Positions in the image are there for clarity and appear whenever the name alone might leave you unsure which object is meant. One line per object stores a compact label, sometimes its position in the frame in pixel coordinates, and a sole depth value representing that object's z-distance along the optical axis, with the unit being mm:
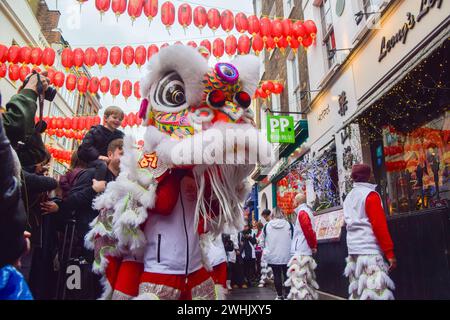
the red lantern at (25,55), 7742
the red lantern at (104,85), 8797
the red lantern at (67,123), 11898
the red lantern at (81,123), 11758
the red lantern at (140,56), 7441
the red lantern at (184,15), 6500
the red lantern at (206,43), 7265
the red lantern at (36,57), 7801
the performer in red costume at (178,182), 1511
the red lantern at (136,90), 8580
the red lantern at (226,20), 6610
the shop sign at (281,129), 9781
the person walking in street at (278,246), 5871
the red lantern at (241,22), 6686
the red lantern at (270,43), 7471
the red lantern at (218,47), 7471
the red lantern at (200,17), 6551
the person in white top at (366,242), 3287
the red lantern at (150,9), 6363
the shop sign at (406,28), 4713
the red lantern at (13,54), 7746
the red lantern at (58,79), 8795
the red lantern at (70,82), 8789
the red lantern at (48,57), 7864
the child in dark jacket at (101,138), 3053
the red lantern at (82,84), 8945
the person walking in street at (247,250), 8672
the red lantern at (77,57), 7539
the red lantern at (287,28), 7191
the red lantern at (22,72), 8836
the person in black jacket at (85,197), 2656
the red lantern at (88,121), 11859
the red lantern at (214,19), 6582
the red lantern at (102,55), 7500
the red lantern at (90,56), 7508
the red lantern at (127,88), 8703
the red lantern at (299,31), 7438
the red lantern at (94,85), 8945
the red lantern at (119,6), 6176
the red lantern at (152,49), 7301
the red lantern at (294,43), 7590
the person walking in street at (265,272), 8414
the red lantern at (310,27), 7488
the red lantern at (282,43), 7484
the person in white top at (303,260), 4957
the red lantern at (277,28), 7105
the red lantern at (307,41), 7681
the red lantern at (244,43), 7359
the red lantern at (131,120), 10805
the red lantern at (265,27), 6950
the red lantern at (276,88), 9309
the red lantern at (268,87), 9344
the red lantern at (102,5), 6121
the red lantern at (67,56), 7512
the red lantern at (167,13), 6469
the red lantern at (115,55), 7441
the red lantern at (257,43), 7453
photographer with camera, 1617
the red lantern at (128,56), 7395
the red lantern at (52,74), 8922
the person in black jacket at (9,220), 950
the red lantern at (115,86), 8766
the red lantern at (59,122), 12016
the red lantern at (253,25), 6832
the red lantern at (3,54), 7703
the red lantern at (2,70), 8709
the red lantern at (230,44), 7387
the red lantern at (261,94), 9435
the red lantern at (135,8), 6258
